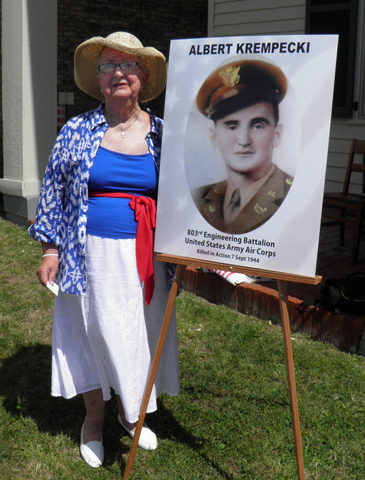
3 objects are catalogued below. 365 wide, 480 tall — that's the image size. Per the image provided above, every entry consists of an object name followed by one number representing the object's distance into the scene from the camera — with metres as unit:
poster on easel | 2.00
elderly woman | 2.30
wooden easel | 2.11
